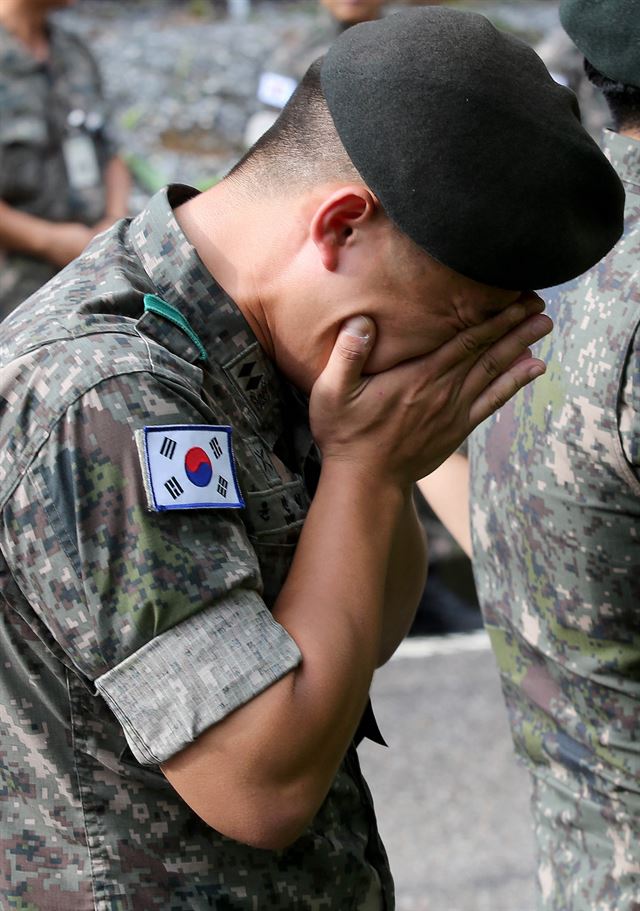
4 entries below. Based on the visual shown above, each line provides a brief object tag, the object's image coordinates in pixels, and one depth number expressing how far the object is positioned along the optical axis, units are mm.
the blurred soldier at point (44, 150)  6049
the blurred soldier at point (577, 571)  2888
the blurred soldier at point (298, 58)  6490
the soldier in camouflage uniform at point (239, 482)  2566
